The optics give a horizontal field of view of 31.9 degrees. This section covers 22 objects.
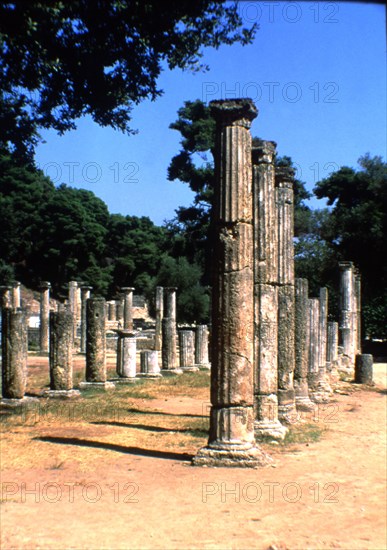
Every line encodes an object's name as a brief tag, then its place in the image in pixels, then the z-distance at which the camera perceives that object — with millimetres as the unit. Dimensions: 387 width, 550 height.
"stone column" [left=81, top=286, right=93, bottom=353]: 31402
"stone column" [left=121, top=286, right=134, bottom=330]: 35238
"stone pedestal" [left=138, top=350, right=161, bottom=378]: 21344
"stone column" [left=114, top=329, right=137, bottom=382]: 19672
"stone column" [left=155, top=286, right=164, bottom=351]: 32594
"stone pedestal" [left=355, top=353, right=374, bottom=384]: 21328
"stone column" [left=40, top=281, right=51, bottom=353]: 30672
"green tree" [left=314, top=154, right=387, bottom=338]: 35469
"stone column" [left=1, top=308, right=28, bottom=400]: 14203
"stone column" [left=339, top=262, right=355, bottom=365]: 27469
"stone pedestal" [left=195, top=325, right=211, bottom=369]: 25719
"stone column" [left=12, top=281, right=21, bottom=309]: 30953
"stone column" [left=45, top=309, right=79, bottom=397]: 15555
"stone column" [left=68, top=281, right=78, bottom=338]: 34647
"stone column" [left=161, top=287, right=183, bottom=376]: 22922
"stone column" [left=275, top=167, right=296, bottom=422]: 12430
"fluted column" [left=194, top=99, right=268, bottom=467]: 9094
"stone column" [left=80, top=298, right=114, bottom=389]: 17234
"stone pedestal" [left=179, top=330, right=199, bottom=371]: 24047
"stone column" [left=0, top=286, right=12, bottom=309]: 29016
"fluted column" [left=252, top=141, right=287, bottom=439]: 11055
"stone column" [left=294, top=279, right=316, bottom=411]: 13969
